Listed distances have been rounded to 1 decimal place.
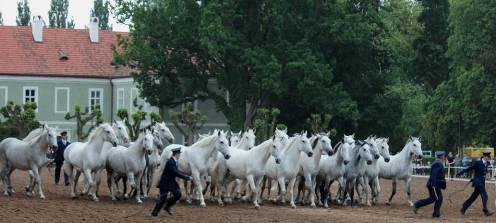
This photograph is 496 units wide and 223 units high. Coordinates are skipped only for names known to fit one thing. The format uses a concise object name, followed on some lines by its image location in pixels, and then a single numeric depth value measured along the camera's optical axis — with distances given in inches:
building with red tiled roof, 3068.4
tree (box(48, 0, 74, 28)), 4414.4
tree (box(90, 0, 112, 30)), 4254.4
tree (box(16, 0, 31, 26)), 4089.6
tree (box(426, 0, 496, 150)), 2384.4
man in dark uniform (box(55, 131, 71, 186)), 1387.8
